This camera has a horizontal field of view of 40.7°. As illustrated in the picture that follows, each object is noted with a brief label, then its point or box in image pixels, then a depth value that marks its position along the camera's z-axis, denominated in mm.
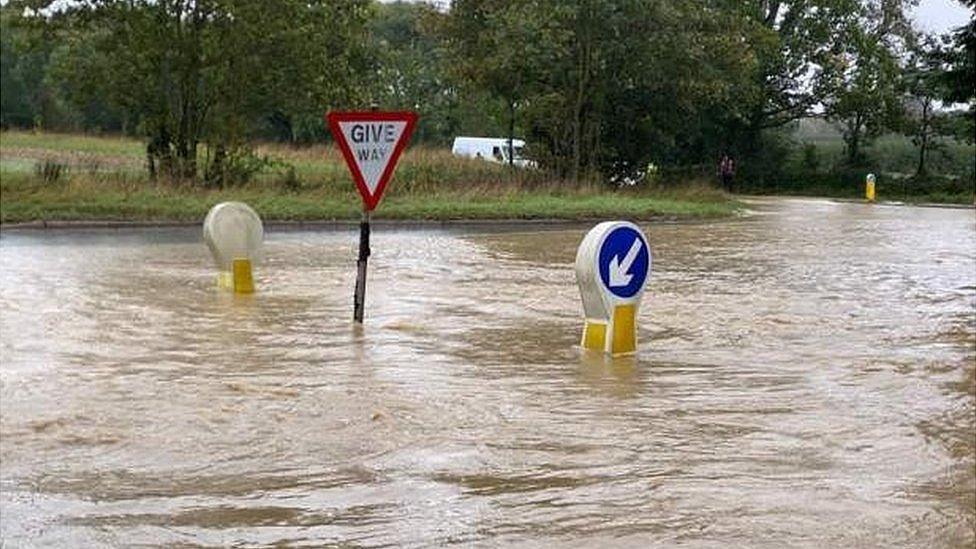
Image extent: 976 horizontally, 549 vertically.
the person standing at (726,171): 51406
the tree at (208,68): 29328
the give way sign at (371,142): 11000
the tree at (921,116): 51688
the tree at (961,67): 23344
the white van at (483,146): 52619
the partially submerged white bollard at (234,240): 14008
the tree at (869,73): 51375
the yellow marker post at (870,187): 46719
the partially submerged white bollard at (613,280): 10117
